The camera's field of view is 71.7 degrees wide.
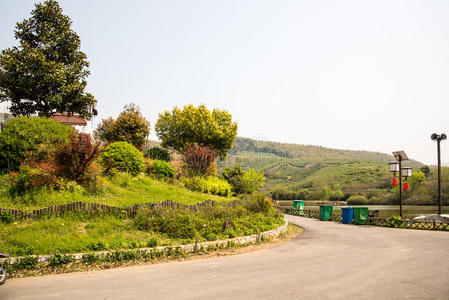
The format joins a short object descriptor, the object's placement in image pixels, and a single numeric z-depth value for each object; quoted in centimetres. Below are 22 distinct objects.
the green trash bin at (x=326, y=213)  2600
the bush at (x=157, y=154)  2619
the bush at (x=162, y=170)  1858
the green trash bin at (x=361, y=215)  2081
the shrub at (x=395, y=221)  1879
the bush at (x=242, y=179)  2530
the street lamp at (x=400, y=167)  2095
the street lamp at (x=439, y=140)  1972
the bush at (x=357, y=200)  5766
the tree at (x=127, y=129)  2344
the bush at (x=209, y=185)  1948
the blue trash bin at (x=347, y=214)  2217
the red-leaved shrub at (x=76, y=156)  1234
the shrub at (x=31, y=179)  1112
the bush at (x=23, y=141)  1248
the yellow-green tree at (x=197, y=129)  3058
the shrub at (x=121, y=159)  1571
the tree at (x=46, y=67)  1641
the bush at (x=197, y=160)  2231
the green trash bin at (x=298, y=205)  3421
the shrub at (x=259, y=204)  1817
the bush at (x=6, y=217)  949
